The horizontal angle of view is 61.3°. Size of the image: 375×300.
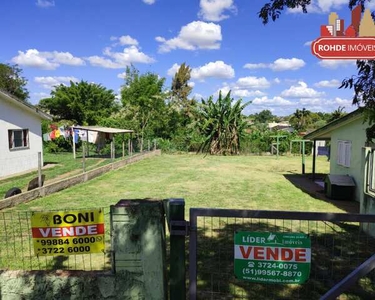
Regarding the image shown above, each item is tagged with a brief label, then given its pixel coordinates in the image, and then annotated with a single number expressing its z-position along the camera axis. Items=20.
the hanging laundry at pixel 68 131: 23.17
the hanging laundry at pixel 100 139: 20.83
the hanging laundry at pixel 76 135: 20.86
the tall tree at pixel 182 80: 62.66
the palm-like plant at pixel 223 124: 27.47
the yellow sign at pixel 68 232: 3.29
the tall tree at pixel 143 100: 30.89
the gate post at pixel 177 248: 2.94
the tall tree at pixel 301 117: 59.88
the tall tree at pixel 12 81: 44.50
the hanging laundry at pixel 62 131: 23.47
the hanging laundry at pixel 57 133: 23.40
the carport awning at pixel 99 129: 19.85
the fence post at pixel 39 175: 10.44
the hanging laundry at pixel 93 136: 20.56
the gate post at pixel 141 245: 2.96
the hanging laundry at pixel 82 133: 20.30
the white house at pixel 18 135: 15.17
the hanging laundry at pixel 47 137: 23.84
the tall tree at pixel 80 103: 38.84
